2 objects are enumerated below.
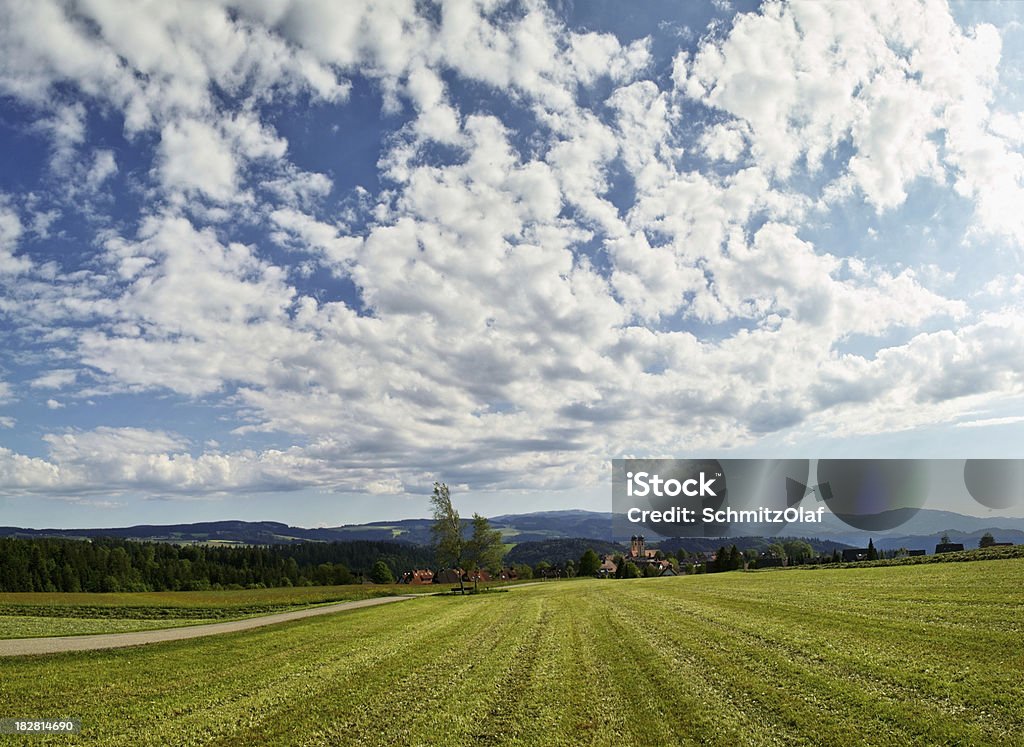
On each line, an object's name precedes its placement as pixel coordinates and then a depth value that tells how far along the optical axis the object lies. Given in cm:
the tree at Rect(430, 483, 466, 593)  8338
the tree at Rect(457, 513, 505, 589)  8431
